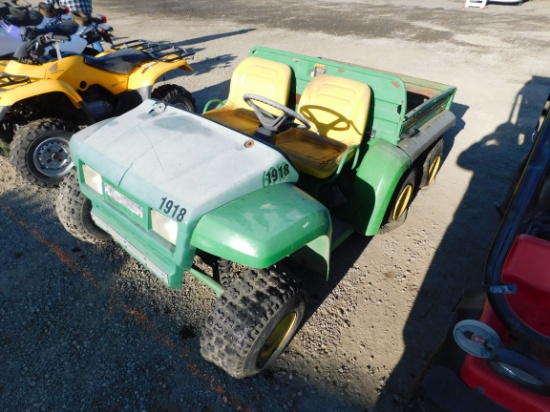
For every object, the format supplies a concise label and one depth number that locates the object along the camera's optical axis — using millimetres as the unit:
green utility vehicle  2076
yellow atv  3980
